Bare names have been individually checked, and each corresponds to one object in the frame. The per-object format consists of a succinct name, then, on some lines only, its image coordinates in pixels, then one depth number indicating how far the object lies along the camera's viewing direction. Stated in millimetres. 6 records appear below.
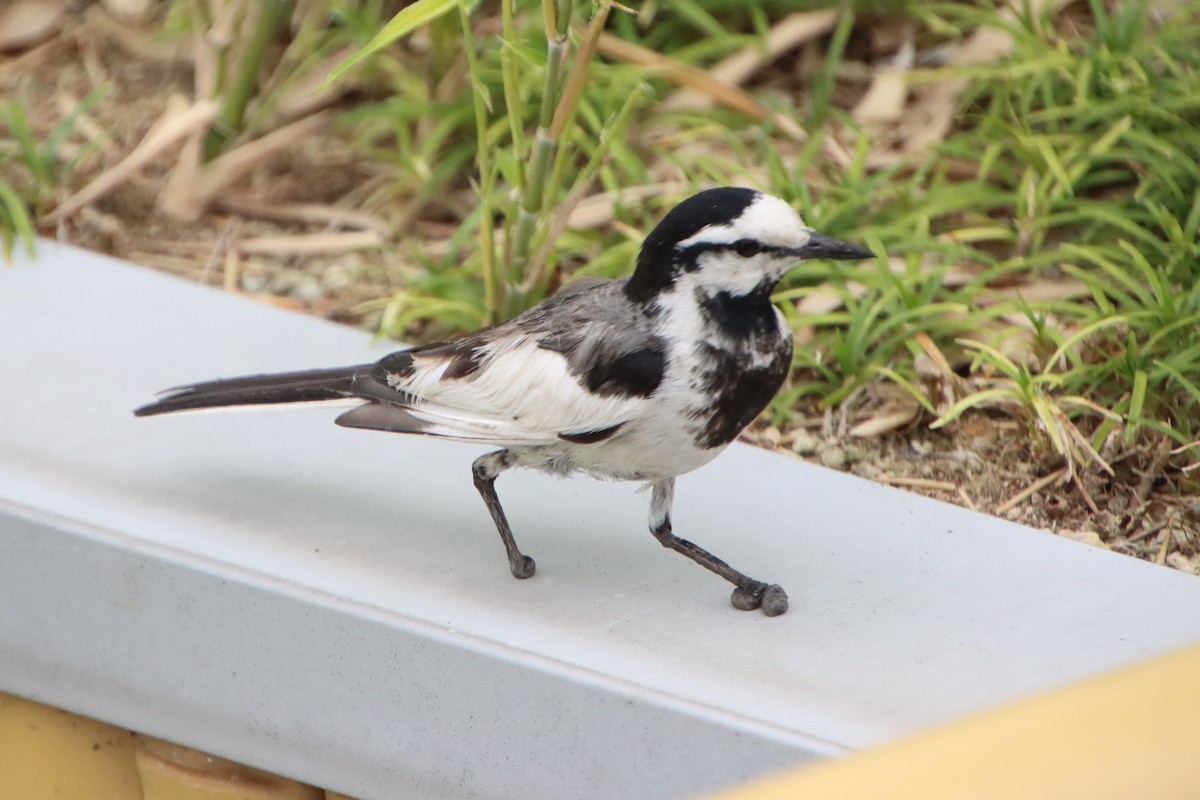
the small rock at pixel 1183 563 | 5558
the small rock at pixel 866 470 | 6211
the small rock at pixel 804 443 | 6398
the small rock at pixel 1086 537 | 5742
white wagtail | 4652
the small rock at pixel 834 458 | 6316
